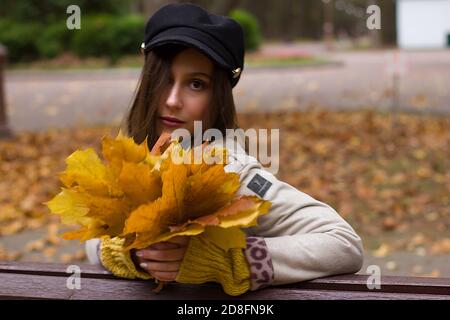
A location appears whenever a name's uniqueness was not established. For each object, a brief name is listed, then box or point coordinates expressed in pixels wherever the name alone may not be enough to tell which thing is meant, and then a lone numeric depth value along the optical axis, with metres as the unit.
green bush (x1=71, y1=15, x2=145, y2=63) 23.08
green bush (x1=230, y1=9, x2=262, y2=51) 26.88
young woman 1.51
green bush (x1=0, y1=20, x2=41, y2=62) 24.16
